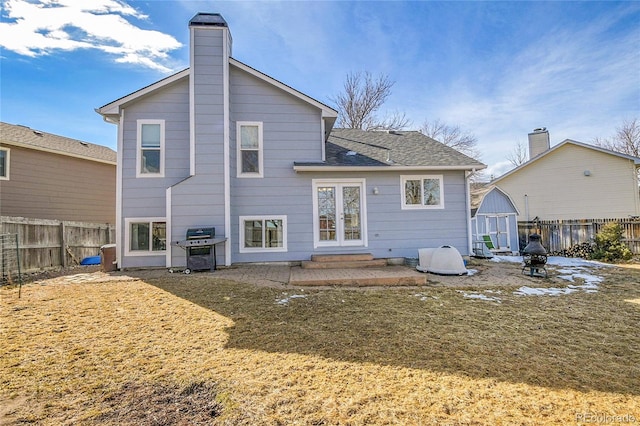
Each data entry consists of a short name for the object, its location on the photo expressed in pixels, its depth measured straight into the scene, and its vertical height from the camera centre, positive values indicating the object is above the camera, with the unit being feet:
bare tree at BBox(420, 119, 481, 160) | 82.02 +24.26
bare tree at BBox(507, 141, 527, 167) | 97.40 +22.39
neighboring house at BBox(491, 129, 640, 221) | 47.37 +6.46
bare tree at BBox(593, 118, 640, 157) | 78.84 +22.13
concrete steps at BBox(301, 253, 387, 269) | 27.40 -3.45
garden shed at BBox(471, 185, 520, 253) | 40.88 +0.21
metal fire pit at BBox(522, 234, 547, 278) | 24.25 -2.94
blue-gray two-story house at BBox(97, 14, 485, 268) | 27.20 +4.62
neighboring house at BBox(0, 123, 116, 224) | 35.22 +6.94
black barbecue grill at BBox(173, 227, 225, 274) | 25.36 -1.95
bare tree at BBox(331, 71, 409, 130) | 72.43 +30.62
